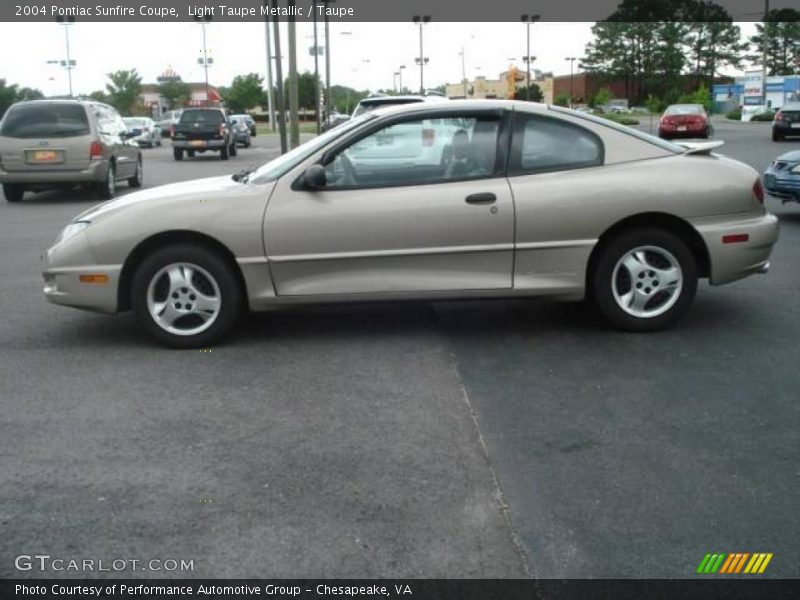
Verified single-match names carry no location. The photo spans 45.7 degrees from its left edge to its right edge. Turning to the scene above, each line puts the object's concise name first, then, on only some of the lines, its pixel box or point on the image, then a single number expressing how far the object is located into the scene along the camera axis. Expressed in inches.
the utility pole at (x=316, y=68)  1541.6
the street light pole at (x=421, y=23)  2632.9
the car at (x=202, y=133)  1190.9
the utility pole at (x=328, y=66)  1688.5
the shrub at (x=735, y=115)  2806.6
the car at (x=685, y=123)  1437.0
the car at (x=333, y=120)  1666.3
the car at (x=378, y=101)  589.6
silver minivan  621.6
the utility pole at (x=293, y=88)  754.8
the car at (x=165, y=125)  2219.6
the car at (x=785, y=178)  434.6
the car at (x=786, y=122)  1316.4
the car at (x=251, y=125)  1945.1
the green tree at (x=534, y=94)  3368.9
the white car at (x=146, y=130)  1696.6
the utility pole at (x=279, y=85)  874.4
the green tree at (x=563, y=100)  3359.7
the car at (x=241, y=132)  1514.9
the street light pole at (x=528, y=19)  2650.1
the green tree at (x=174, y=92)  4020.7
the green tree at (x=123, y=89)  3806.6
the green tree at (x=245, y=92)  3619.6
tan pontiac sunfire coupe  237.6
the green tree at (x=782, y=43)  3938.7
